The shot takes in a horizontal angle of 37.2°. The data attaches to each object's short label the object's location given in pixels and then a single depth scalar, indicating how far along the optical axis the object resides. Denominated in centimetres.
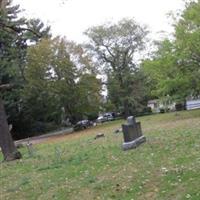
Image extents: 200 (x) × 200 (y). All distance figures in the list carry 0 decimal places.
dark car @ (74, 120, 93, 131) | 2892
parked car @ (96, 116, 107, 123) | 3878
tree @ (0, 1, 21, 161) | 1190
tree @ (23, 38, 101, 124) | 2836
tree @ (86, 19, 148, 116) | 3257
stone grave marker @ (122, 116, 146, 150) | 943
